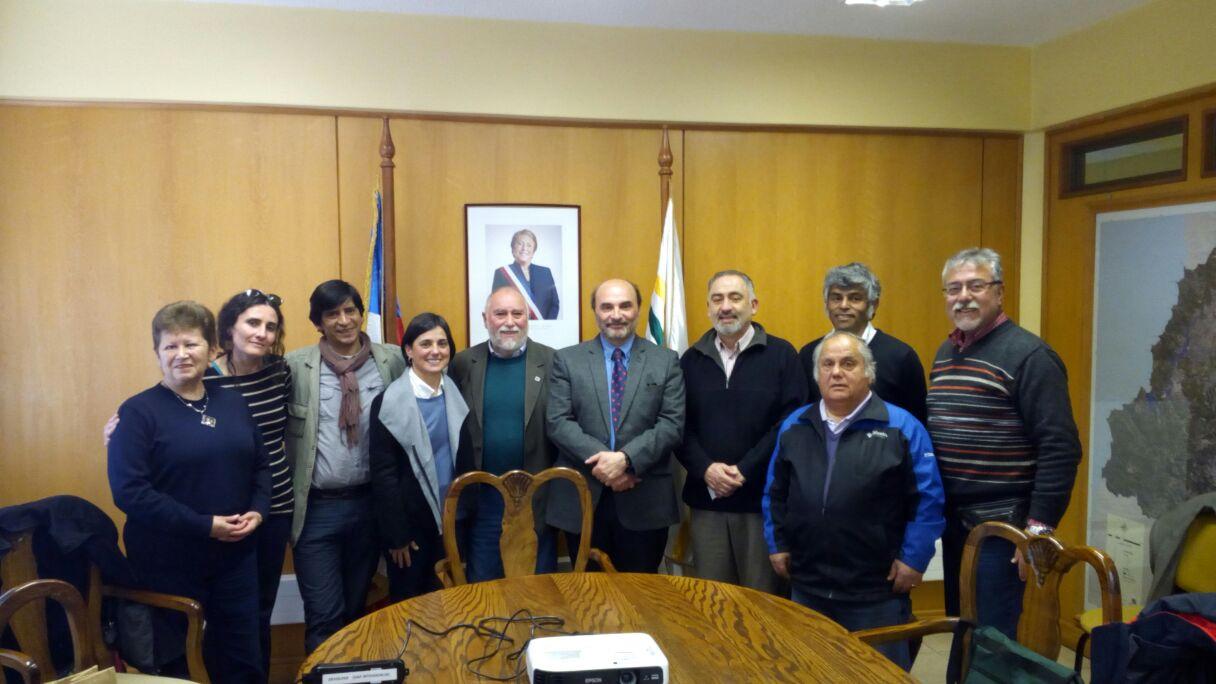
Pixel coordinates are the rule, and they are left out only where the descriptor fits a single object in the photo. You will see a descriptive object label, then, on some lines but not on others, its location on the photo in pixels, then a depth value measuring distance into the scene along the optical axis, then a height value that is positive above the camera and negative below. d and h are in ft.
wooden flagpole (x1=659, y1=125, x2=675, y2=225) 12.21 +2.00
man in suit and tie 9.34 -1.48
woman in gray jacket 8.91 -1.72
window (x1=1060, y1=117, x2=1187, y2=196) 11.05 +2.09
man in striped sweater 7.75 -1.30
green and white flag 11.74 +0.02
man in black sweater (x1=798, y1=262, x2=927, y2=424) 9.48 -0.49
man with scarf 9.11 -1.76
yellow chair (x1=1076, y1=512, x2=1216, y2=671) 8.63 -2.84
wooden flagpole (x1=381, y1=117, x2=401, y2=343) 11.35 +1.01
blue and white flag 10.86 +0.25
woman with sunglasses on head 8.64 -0.87
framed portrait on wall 12.03 +0.60
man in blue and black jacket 7.63 -1.95
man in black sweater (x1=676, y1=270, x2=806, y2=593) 9.41 -1.50
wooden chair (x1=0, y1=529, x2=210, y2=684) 7.06 -2.85
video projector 4.75 -2.21
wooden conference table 5.32 -2.46
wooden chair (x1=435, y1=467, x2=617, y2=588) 7.90 -2.27
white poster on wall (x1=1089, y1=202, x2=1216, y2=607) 10.68 -1.07
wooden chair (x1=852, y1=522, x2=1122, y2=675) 5.96 -2.31
